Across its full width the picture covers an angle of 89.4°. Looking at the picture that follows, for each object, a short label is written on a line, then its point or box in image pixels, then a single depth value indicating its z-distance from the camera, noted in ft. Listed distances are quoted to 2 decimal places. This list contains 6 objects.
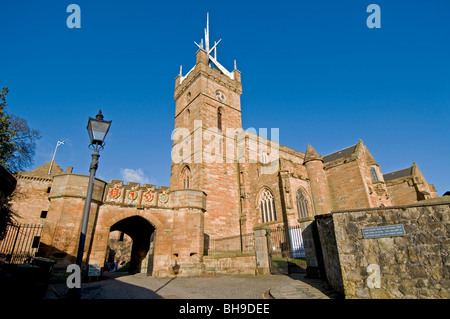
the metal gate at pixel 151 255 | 40.42
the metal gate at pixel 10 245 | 63.60
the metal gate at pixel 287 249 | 37.93
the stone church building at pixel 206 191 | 36.47
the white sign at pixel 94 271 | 33.97
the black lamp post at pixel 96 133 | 15.47
